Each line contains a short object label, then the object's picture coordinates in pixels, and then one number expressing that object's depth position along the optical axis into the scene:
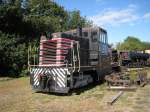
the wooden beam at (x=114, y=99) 4.26
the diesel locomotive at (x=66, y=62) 5.17
